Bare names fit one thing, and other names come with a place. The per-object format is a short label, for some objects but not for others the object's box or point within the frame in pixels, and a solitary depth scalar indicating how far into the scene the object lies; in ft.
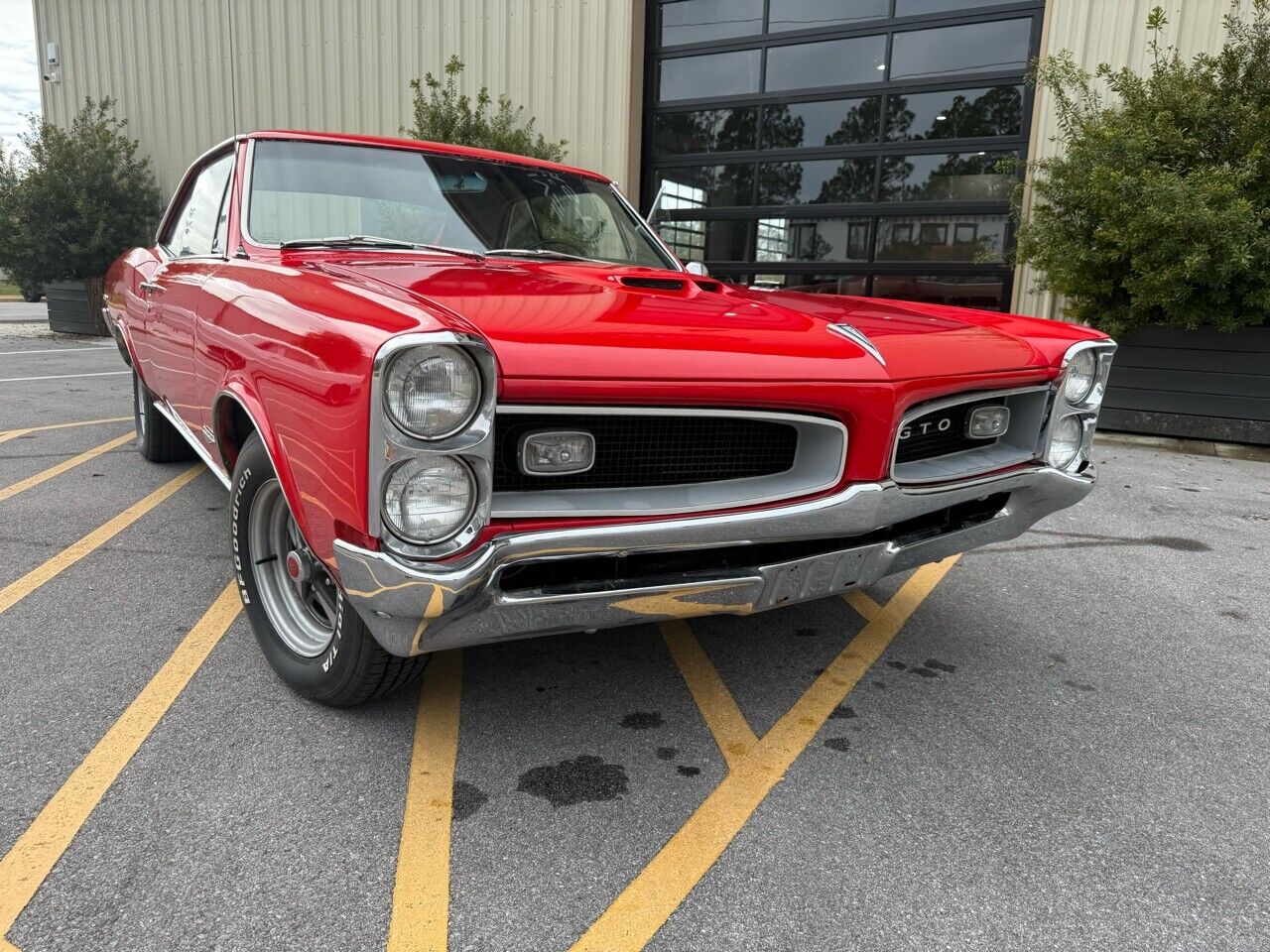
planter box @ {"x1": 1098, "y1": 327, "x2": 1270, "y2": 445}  22.66
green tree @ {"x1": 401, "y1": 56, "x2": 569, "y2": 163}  35.60
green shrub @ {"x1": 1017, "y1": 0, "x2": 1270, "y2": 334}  19.99
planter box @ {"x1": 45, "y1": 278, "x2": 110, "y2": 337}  45.19
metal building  29.73
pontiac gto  5.71
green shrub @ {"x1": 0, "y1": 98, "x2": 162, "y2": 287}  42.65
